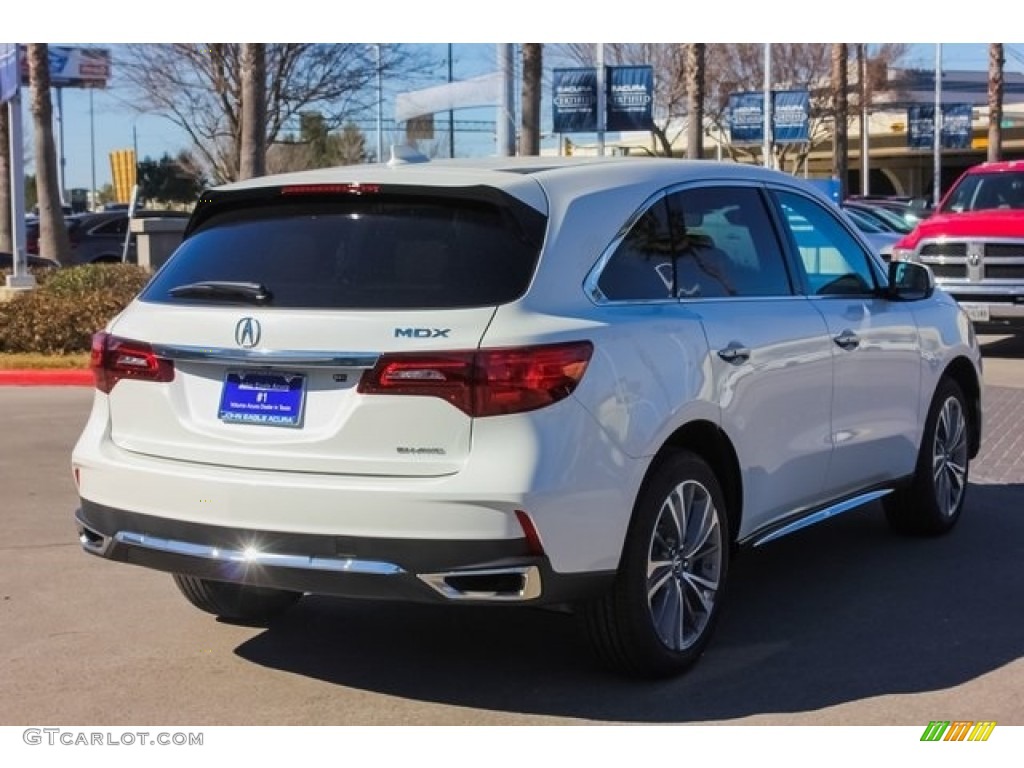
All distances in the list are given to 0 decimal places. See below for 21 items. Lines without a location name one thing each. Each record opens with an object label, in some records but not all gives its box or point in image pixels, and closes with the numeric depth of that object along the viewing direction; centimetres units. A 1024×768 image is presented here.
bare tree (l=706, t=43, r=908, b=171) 4862
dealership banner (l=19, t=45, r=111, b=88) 7094
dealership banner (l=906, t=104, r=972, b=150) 4812
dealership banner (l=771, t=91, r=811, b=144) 3512
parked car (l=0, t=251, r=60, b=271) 2177
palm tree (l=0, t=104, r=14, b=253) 2511
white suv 432
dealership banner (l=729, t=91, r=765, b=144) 3772
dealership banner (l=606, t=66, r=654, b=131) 2766
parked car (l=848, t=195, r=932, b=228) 2216
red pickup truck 1507
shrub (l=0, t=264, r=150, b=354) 1514
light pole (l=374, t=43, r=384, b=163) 2883
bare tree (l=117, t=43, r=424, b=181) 2808
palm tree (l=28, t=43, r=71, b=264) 2019
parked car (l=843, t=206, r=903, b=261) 1973
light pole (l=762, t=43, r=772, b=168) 3469
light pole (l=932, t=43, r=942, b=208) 4675
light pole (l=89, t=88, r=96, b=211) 8766
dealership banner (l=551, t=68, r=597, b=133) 2791
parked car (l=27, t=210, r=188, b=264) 3036
